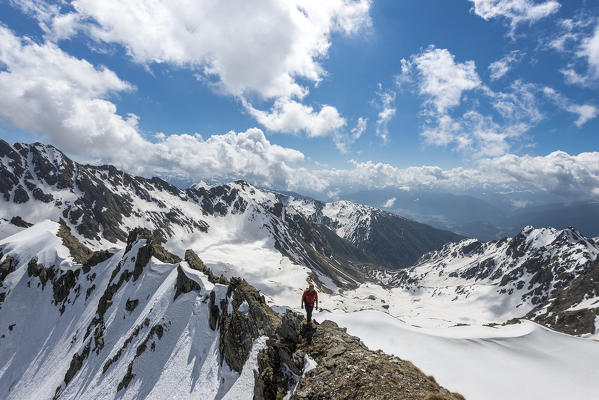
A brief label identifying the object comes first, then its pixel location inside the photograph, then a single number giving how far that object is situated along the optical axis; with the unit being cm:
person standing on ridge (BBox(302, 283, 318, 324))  2059
